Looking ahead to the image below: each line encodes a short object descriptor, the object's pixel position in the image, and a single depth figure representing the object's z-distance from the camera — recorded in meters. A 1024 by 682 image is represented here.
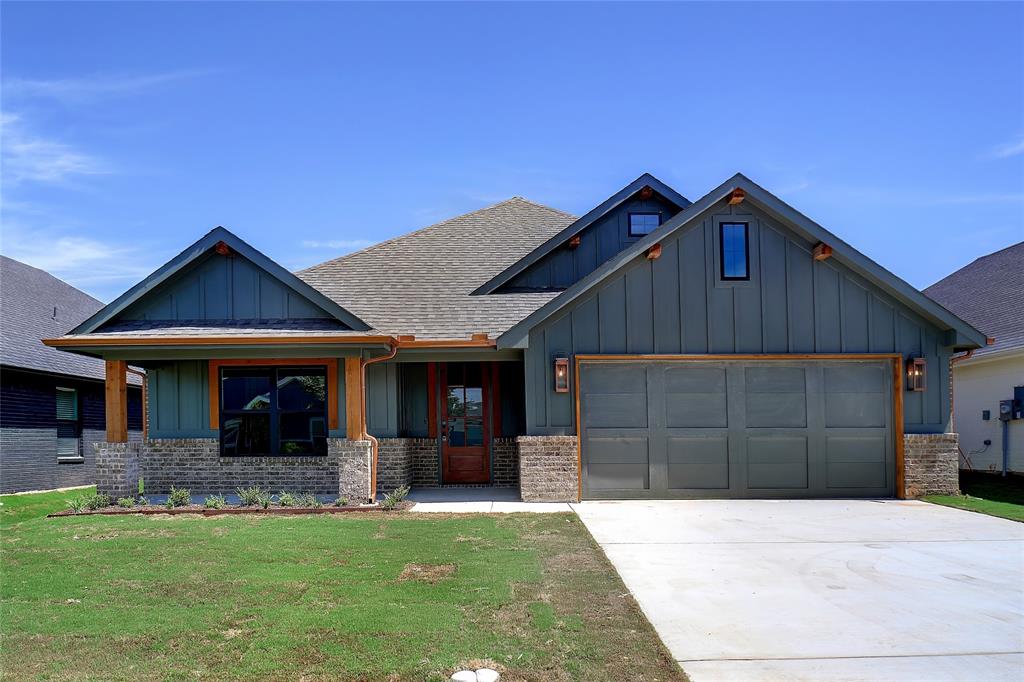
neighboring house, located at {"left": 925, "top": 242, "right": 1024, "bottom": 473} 15.48
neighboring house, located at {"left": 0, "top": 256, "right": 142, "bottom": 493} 15.61
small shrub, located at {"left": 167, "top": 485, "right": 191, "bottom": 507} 11.52
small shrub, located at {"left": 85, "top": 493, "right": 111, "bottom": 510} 11.73
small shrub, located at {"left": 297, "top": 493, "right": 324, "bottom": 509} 11.59
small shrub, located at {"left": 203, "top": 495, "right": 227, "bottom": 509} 11.35
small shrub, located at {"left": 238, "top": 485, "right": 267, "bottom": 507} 11.57
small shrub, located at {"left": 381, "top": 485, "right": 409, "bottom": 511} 11.48
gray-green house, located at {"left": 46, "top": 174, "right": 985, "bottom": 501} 12.32
